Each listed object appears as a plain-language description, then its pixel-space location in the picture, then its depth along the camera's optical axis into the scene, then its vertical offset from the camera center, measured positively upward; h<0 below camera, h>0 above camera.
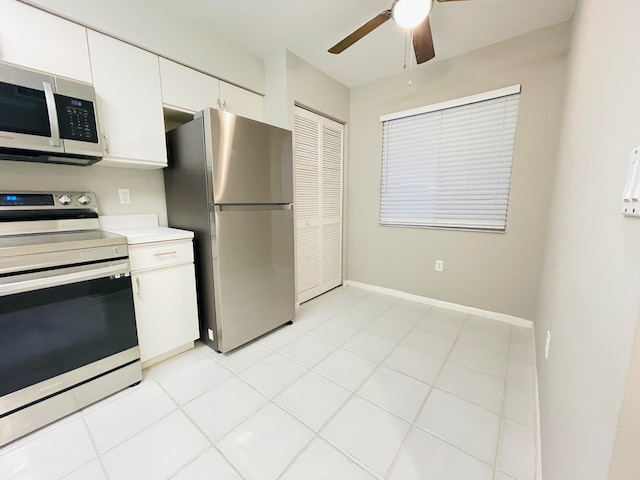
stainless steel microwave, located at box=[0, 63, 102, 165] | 1.28 +0.44
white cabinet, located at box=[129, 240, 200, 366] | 1.66 -0.66
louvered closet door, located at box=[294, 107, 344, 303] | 2.72 +0.01
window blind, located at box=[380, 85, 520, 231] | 2.34 +0.41
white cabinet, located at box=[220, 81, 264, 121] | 2.25 +0.93
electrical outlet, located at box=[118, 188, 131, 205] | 1.95 +0.05
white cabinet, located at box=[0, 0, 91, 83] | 1.32 +0.87
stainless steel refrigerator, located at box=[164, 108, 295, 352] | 1.77 -0.07
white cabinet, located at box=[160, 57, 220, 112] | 1.90 +0.89
